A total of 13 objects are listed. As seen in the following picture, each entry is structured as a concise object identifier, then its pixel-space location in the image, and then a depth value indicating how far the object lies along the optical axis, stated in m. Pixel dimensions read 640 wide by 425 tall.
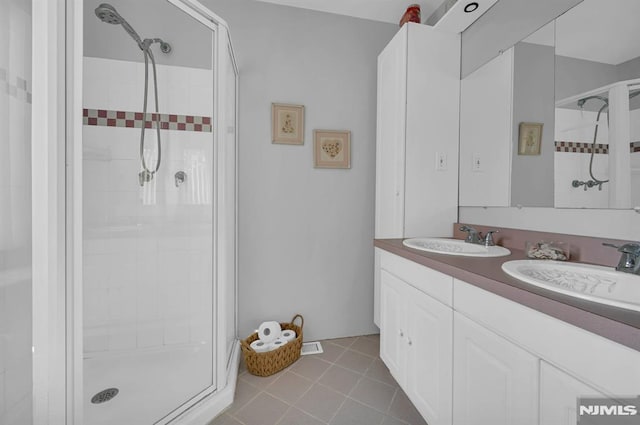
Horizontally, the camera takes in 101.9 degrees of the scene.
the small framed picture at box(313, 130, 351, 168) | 1.98
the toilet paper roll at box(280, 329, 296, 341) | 1.78
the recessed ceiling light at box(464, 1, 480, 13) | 1.45
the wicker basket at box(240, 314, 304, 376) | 1.61
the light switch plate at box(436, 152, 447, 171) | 1.69
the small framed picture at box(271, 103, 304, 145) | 1.91
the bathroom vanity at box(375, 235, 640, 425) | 0.51
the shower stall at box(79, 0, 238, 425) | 1.36
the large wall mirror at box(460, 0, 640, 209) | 0.92
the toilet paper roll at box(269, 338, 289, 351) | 1.68
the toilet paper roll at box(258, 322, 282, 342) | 1.74
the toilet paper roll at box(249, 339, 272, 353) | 1.67
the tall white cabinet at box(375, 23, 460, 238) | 1.64
